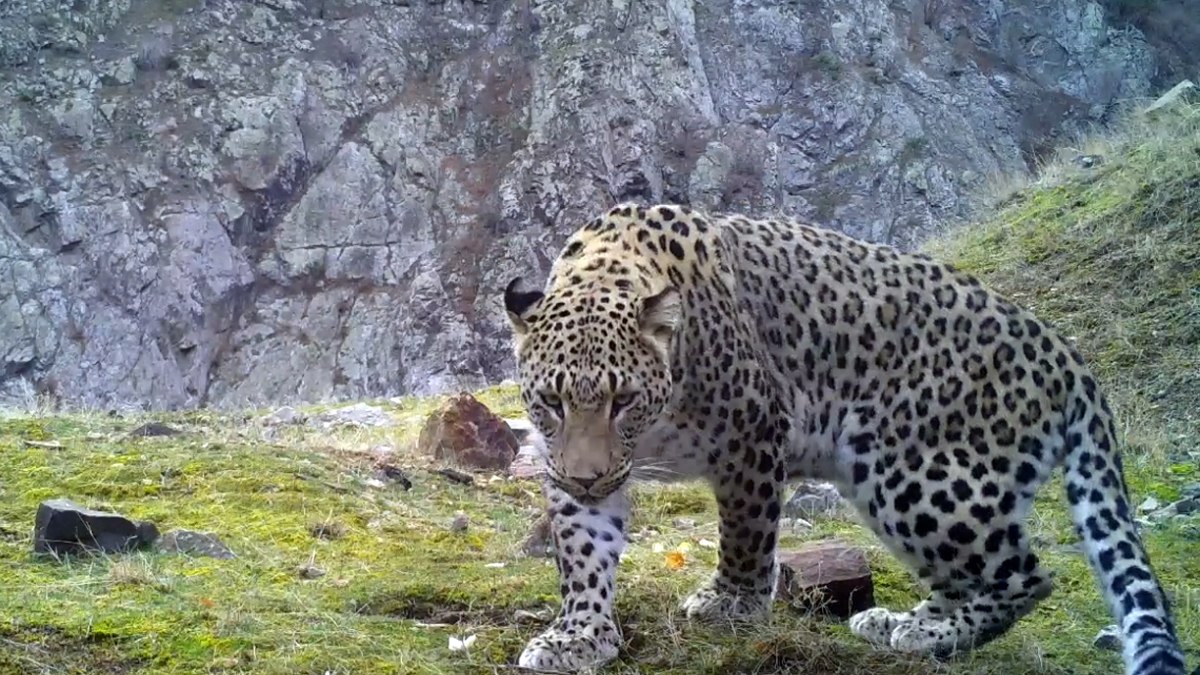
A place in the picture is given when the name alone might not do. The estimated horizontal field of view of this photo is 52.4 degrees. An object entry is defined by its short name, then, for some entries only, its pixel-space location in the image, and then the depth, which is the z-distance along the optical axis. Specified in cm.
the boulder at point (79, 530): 651
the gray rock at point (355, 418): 1386
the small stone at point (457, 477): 991
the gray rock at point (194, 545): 680
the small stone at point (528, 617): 611
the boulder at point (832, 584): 666
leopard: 547
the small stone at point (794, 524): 906
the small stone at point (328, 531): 763
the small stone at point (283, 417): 1301
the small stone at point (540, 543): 759
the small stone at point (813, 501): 945
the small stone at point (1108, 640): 623
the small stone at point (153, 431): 1041
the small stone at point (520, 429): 1192
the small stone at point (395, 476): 934
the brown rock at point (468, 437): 1066
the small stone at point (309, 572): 663
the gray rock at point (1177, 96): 2064
